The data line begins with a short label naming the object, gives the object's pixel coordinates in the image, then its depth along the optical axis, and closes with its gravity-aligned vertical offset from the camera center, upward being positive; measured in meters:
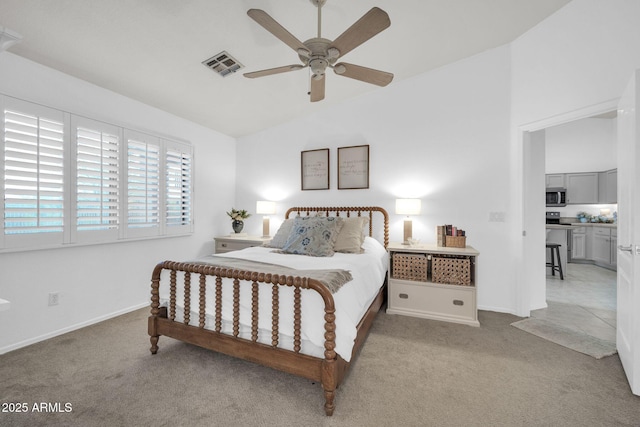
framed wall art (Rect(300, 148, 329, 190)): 4.16 +0.68
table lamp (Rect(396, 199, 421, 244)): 3.38 +0.08
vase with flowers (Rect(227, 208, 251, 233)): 4.48 -0.08
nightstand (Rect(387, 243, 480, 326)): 2.94 -0.78
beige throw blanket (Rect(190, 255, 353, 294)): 1.88 -0.45
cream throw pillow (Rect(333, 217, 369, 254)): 3.10 -0.28
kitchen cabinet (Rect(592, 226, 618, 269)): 5.35 -0.69
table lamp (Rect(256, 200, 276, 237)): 4.29 +0.09
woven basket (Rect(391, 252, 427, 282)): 3.12 -0.62
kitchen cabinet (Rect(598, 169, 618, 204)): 5.68 +0.56
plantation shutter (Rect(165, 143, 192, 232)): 3.64 +0.37
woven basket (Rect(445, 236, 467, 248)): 3.14 -0.34
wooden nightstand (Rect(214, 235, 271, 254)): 4.02 -0.44
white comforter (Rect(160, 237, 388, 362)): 1.71 -0.65
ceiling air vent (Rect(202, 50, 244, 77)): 2.70 +1.54
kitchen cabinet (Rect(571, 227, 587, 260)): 6.01 -0.68
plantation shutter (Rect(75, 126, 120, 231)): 2.71 +0.35
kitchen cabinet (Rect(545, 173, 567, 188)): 6.38 +0.77
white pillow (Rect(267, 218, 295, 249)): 3.32 -0.29
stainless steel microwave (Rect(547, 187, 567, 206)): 6.23 +0.38
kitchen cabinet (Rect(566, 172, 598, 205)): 6.05 +0.57
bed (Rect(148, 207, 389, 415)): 1.69 -0.69
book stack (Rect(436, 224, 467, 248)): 3.16 -0.28
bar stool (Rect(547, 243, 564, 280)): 4.65 -0.82
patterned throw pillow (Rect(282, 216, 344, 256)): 2.94 -0.27
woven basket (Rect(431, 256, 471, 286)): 2.95 -0.63
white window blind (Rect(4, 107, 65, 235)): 2.27 +0.35
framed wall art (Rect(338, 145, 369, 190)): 3.92 +0.67
